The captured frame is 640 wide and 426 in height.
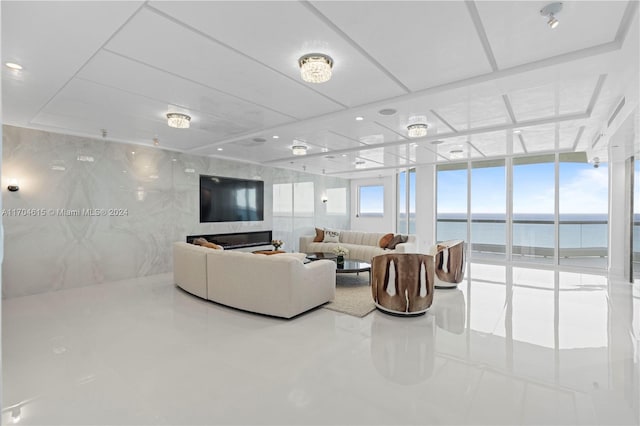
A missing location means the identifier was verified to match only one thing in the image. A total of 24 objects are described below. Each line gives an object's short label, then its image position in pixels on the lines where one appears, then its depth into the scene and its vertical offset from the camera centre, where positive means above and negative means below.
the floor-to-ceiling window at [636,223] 5.96 -0.19
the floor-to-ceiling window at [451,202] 8.84 +0.30
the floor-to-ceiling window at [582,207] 7.22 +0.14
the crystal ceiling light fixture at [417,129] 4.73 +1.26
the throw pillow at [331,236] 8.78 -0.72
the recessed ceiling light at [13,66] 2.89 +1.35
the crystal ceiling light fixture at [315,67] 2.74 +1.28
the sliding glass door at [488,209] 8.35 +0.09
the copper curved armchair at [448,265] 5.40 -0.94
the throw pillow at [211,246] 5.14 -0.60
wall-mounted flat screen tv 7.42 +0.29
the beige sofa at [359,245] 7.48 -0.90
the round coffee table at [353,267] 5.42 -1.02
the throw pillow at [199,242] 5.37 -0.55
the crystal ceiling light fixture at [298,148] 6.32 +1.30
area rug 4.29 -1.35
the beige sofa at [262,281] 3.95 -0.96
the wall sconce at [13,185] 4.81 +0.36
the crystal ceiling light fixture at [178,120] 4.29 +1.25
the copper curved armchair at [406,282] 4.02 -0.93
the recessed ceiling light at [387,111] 4.08 +1.35
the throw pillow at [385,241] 7.61 -0.72
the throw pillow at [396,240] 7.43 -0.70
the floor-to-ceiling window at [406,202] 10.34 +0.33
